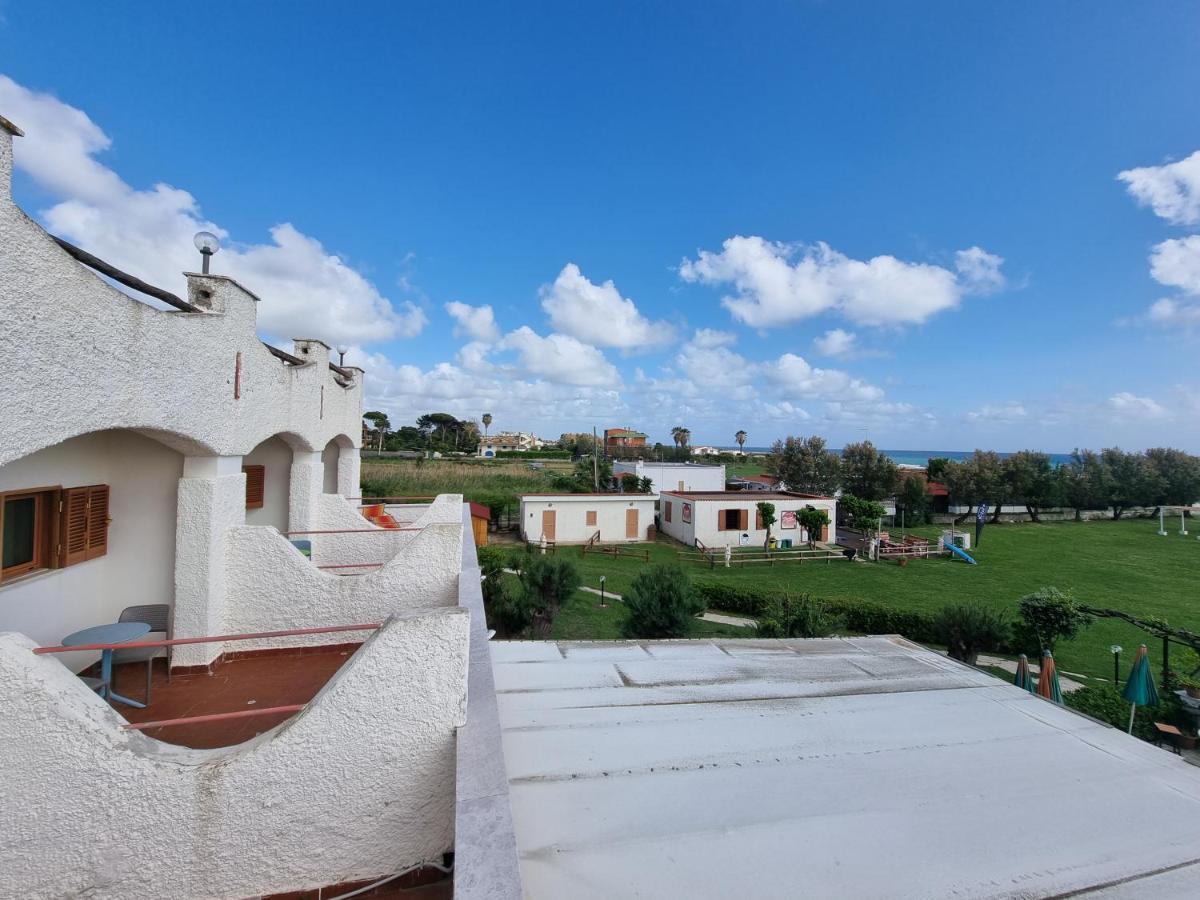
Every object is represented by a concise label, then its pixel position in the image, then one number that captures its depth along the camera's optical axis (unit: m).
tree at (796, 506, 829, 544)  24.64
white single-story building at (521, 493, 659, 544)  24.55
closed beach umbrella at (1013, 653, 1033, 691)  8.65
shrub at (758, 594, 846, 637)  9.49
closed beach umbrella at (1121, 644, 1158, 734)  7.71
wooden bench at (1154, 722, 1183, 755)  8.13
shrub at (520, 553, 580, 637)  12.02
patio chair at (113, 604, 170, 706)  4.58
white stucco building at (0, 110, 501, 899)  2.14
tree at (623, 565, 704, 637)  10.63
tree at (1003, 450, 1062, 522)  39.66
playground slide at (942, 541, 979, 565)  24.15
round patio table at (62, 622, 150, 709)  3.92
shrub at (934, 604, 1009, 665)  11.78
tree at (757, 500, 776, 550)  24.20
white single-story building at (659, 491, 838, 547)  25.62
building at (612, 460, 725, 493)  35.66
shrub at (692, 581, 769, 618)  15.82
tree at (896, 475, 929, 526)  36.75
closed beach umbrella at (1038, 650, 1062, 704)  7.88
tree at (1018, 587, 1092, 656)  11.27
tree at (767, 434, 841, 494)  40.00
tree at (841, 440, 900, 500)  38.47
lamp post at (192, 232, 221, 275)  4.64
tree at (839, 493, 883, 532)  24.61
